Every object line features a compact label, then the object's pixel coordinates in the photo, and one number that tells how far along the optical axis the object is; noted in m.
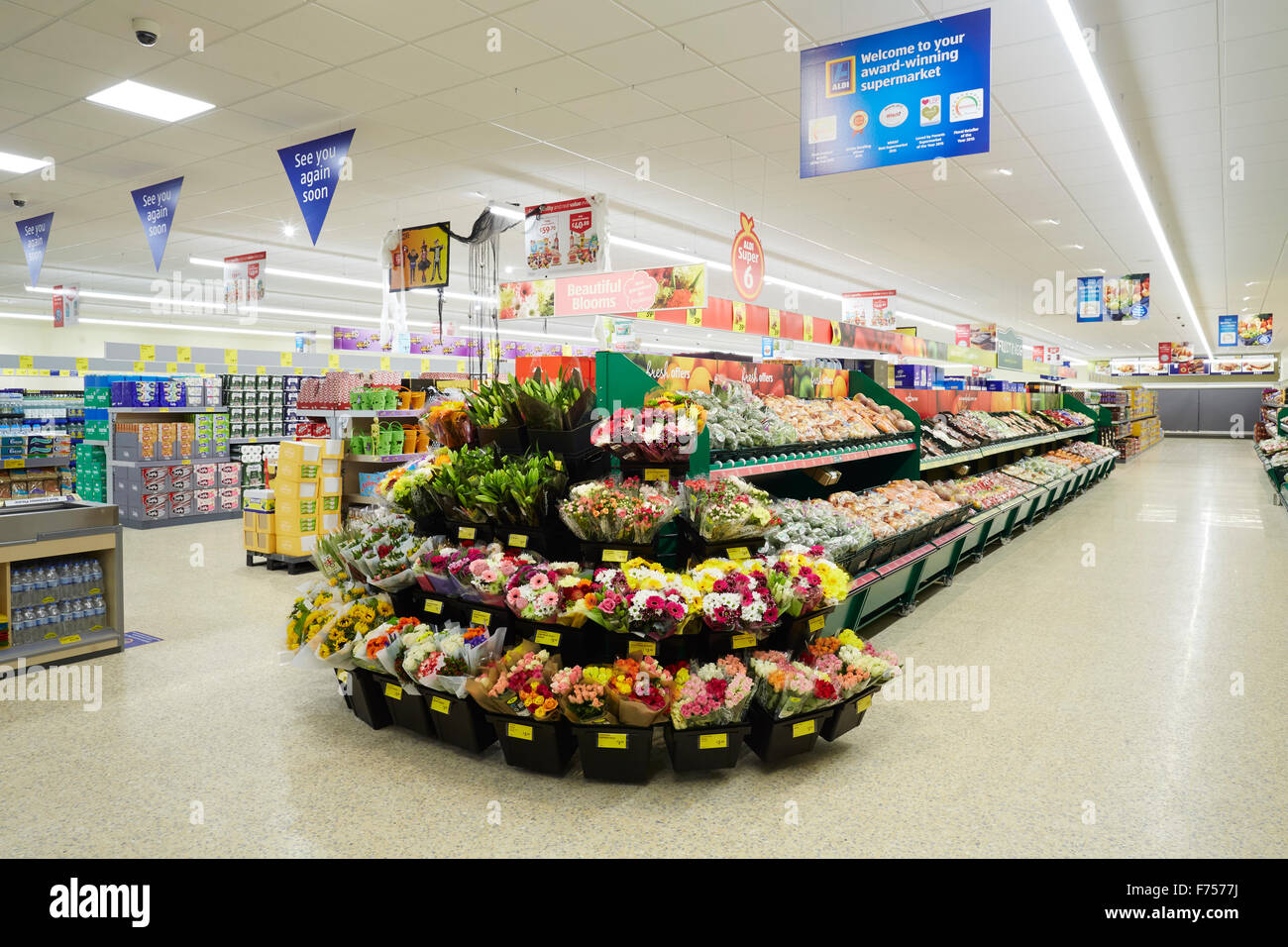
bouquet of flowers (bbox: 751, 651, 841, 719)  3.11
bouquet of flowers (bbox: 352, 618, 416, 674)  3.42
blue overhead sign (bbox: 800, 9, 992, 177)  4.14
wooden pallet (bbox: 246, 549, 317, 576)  6.90
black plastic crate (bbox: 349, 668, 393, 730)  3.52
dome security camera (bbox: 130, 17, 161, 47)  5.06
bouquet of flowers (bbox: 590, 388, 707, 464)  3.52
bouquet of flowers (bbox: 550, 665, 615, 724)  2.97
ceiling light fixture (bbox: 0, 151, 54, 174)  8.05
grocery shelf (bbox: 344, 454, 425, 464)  7.14
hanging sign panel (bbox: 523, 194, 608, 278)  8.40
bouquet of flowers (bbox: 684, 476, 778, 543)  3.50
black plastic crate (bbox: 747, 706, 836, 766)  3.14
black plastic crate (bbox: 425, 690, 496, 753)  3.22
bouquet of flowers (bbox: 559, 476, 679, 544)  3.34
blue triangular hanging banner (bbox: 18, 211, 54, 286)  9.76
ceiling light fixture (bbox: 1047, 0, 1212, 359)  4.93
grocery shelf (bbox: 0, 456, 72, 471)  10.33
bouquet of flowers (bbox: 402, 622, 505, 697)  3.20
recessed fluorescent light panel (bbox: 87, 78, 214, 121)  6.29
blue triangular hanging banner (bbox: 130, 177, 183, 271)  8.21
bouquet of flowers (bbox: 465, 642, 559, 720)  3.03
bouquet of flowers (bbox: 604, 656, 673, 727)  2.96
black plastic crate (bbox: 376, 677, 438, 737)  3.40
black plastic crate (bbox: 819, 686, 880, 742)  3.30
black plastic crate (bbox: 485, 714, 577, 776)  3.05
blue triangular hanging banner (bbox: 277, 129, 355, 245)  6.82
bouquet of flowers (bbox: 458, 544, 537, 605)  3.35
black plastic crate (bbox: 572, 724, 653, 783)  2.99
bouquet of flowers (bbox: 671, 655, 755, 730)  3.00
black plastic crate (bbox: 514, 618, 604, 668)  3.29
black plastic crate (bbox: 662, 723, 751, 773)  3.03
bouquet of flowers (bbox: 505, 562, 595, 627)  3.19
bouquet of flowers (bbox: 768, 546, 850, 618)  3.31
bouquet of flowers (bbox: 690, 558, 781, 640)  3.14
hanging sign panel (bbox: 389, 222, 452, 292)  9.41
